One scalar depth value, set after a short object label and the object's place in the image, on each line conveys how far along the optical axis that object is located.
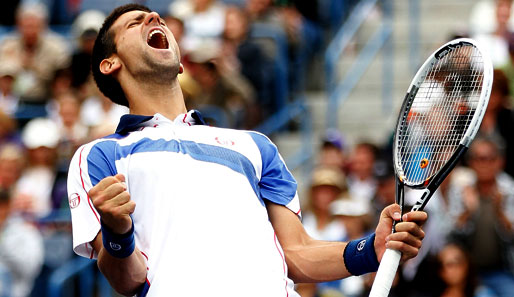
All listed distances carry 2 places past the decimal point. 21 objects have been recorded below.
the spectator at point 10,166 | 18.48
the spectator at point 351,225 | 15.57
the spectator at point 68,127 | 19.14
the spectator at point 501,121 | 17.11
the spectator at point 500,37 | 19.27
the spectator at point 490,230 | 15.41
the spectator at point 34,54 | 21.52
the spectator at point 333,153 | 18.20
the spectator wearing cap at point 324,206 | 16.27
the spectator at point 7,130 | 19.91
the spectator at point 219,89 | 19.64
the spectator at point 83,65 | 20.37
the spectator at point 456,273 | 14.55
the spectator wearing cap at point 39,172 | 18.34
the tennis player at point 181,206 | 7.34
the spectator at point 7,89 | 21.86
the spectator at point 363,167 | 17.75
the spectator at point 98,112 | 18.29
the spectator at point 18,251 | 16.69
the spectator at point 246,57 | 20.81
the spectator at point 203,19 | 21.67
